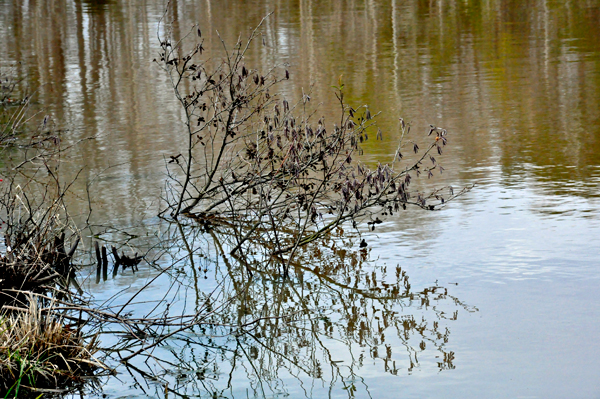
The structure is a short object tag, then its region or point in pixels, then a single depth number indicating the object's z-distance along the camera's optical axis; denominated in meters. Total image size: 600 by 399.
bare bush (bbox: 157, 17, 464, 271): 15.33
